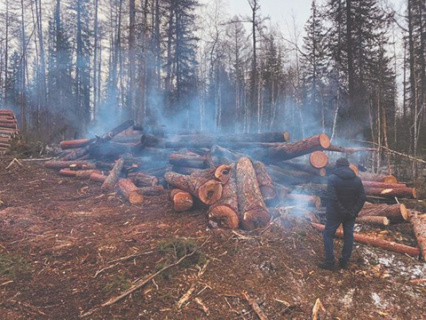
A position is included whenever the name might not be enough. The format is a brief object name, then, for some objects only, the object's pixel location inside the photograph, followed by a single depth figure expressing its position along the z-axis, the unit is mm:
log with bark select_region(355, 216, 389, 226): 6125
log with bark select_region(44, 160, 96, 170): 11648
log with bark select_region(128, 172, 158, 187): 9258
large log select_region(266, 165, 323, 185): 8148
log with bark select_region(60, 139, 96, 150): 13422
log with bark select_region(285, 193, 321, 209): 6902
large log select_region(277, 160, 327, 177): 7922
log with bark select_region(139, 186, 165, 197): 8617
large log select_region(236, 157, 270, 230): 5516
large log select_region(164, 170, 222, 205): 6035
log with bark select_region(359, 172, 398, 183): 8273
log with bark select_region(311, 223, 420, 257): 4988
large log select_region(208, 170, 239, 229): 5526
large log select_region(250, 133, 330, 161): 7148
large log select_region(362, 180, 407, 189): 7706
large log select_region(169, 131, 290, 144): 9297
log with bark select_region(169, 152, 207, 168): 9297
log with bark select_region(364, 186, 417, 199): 7504
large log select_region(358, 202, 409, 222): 6126
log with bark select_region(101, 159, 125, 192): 9093
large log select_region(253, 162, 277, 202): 6527
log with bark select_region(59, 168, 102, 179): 10995
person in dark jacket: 4512
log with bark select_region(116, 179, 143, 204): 7816
